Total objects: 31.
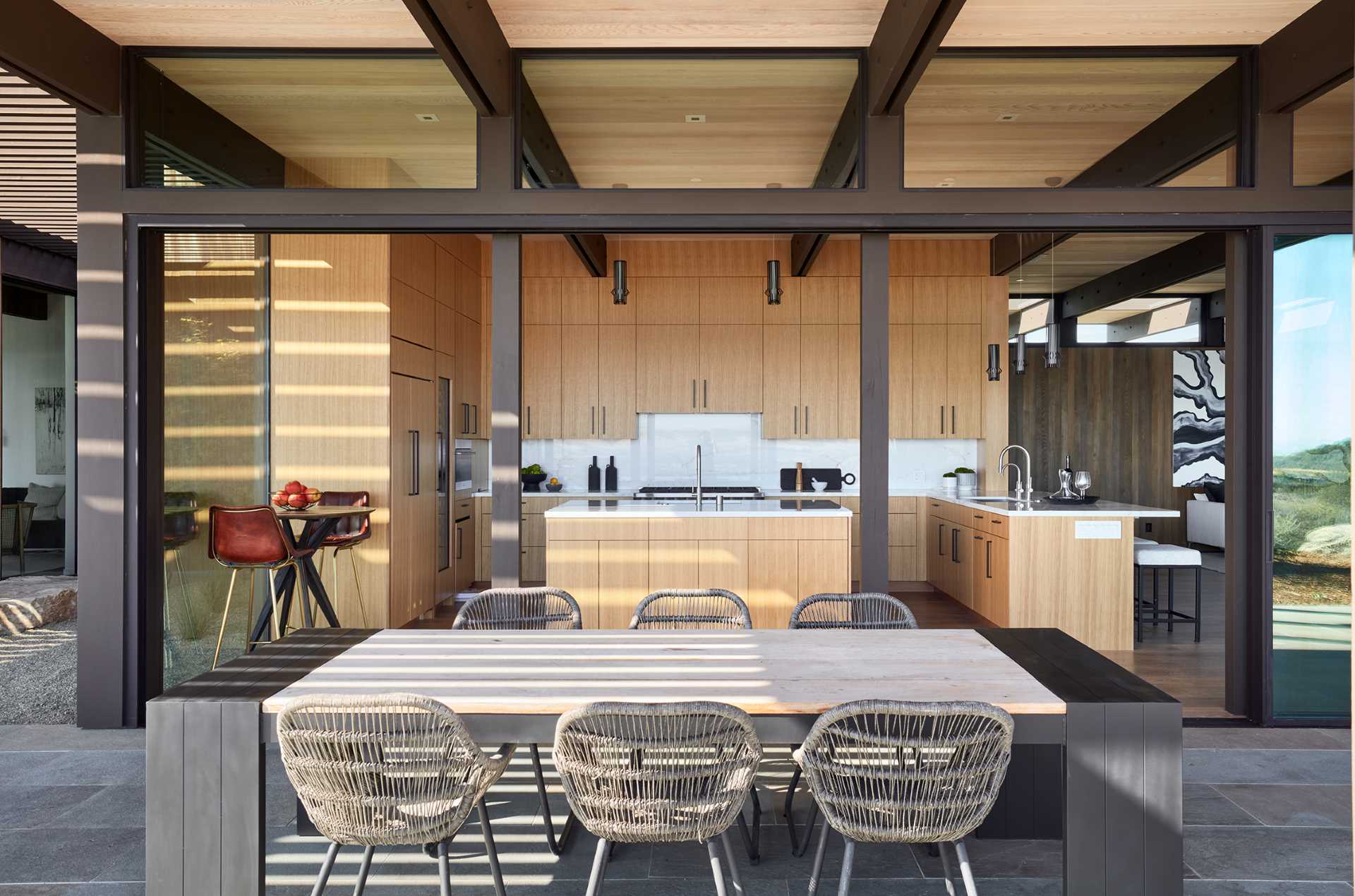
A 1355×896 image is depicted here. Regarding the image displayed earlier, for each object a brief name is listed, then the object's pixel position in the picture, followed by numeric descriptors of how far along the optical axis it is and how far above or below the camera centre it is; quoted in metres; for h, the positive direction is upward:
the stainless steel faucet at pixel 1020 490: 5.91 -0.30
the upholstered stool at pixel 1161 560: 5.52 -0.75
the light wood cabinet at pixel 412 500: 5.59 -0.37
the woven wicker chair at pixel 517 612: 3.14 -0.65
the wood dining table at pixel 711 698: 2.05 -0.71
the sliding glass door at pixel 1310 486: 3.91 -0.17
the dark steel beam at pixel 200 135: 3.94 +1.54
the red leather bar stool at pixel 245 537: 4.44 -0.49
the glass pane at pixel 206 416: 4.25 +0.18
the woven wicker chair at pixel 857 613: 3.10 -0.64
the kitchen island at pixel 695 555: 4.80 -0.63
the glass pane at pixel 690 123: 3.98 +1.65
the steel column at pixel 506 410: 4.00 +0.19
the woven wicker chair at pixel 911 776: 1.95 -0.80
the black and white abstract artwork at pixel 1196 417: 10.27 +0.43
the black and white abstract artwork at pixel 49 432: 8.95 +0.17
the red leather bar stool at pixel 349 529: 5.00 -0.51
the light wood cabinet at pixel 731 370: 7.58 +0.74
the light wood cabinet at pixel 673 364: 7.59 +0.80
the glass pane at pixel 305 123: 3.93 +1.59
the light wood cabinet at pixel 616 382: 7.60 +0.62
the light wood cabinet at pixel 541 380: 7.59 +0.65
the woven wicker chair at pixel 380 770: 1.96 -0.80
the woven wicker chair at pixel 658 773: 1.94 -0.79
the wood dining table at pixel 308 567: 4.66 -0.71
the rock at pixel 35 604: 6.13 -1.22
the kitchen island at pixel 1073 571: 5.32 -0.80
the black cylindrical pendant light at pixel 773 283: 6.71 +1.37
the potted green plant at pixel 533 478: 7.58 -0.28
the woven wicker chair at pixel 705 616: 3.10 -0.67
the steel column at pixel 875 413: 3.99 +0.18
